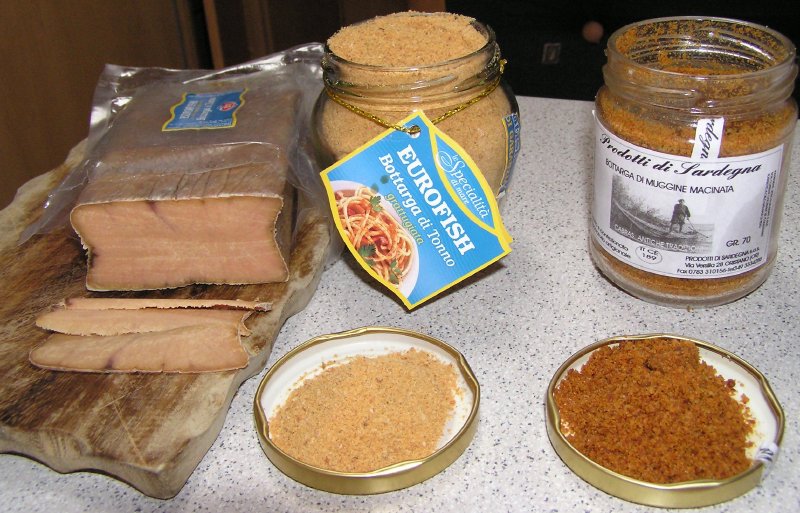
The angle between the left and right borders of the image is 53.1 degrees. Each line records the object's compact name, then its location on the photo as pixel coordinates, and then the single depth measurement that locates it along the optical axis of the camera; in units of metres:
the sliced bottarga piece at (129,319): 0.27
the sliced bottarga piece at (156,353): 0.25
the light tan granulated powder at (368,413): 0.23
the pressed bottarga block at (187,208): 0.28
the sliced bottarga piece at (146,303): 0.27
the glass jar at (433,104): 0.26
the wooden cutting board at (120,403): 0.23
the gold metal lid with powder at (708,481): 0.20
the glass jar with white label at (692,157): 0.24
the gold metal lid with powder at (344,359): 0.21
